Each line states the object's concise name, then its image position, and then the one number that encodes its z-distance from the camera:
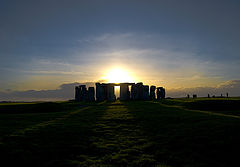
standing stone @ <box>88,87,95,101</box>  50.88
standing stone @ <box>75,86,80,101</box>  53.12
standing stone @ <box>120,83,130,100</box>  51.56
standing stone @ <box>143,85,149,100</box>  52.50
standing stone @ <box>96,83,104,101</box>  50.29
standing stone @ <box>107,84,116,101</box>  50.76
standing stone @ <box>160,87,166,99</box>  56.14
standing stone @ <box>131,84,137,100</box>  52.12
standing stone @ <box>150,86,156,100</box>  54.28
